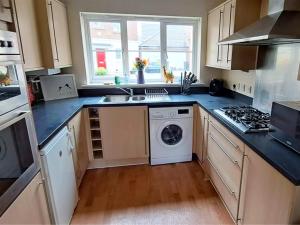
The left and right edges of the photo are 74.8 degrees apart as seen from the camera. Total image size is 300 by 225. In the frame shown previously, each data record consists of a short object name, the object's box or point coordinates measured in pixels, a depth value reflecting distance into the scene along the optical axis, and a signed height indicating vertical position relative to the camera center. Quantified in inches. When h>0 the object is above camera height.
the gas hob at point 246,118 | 58.2 -18.3
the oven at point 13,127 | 35.1 -11.6
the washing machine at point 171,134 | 94.9 -34.2
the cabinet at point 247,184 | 39.8 -30.7
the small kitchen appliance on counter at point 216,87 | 109.3 -12.8
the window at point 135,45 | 109.9 +11.3
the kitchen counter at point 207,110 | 41.2 -18.1
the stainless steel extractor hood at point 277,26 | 48.5 +9.9
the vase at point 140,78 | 113.1 -7.1
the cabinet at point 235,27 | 77.8 +15.0
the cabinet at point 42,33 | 67.3 +13.5
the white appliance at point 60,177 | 52.1 -31.9
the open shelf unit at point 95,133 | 94.7 -32.2
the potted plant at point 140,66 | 111.7 -0.4
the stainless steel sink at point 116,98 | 105.2 -17.4
